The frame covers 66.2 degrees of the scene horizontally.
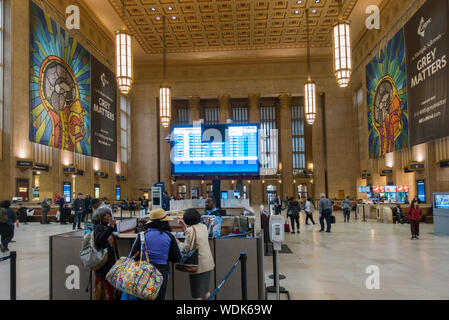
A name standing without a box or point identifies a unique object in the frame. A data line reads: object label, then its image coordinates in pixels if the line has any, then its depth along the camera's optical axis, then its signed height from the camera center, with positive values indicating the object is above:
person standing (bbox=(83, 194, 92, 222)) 14.26 -0.90
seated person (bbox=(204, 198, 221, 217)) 6.45 -0.52
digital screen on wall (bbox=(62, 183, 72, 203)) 21.82 -0.46
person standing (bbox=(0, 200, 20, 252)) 8.57 -1.04
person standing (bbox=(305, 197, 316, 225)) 15.59 -1.37
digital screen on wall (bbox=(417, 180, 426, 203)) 18.30 -0.73
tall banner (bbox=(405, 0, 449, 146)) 14.52 +4.84
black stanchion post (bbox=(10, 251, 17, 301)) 3.46 -0.92
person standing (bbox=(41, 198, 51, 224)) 15.90 -1.20
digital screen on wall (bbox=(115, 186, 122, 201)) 30.59 -0.96
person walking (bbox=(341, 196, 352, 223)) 17.34 -1.46
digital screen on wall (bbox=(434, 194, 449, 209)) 11.55 -0.85
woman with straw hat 3.35 -0.62
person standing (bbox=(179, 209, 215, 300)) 3.79 -0.75
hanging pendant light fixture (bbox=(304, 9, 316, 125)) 16.77 +3.91
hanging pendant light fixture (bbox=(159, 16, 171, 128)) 17.32 +4.08
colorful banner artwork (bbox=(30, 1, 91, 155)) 17.75 +5.56
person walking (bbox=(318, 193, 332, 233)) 13.00 -1.16
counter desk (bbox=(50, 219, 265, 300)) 4.45 -1.18
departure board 10.88 +0.93
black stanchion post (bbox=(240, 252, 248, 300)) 3.38 -0.92
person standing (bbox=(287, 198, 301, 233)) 12.85 -1.17
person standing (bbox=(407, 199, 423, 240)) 10.72 -1.23
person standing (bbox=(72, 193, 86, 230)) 14.00 -0.95
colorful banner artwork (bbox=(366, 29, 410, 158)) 19.28 +4.90
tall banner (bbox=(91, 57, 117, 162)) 24.08 +5.28
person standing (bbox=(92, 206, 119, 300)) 3.83 -0.84
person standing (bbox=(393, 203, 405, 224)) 15.90 -1.73
